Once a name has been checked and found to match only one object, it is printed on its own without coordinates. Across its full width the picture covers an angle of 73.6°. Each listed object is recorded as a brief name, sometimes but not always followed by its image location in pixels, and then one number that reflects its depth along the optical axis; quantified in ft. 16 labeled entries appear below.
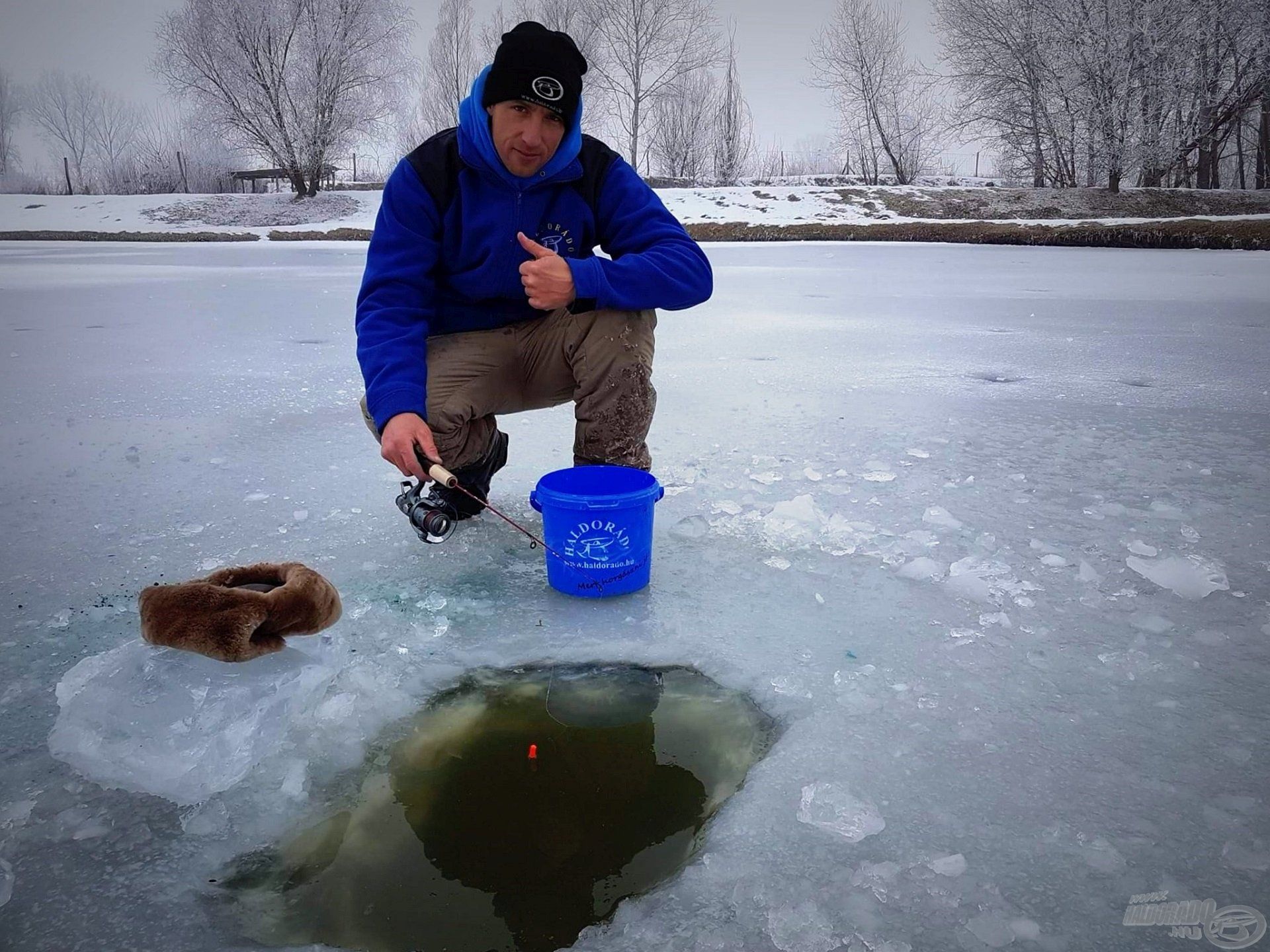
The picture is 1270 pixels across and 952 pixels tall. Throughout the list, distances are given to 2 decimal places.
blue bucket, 5.67
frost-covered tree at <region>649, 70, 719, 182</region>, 95.81
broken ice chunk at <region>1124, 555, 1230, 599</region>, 5.90
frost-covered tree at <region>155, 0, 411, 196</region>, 70.95
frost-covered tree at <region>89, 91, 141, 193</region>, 104.83
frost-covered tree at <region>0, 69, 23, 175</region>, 95.04
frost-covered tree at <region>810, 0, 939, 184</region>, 78.84
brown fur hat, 4.59
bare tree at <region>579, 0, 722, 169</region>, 89.81
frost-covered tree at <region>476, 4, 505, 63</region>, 84.44
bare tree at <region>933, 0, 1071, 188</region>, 63.26
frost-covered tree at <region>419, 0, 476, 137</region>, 90.63
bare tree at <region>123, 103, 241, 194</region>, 101.71
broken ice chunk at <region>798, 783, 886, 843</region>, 3.75
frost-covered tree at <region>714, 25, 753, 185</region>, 96.12
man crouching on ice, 6.23
